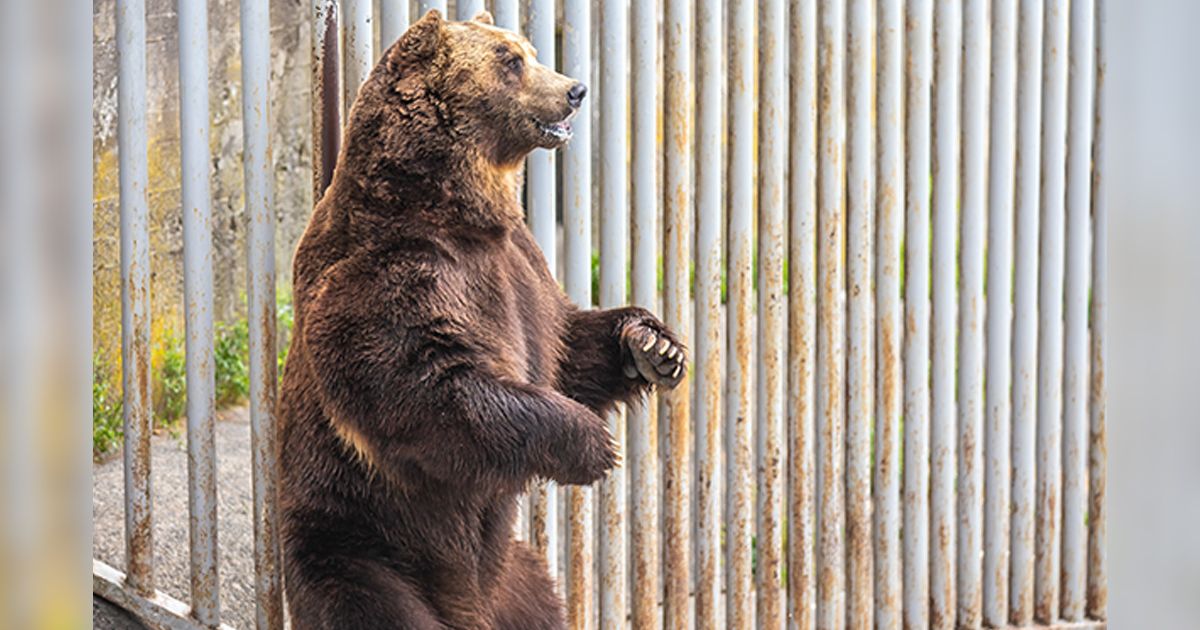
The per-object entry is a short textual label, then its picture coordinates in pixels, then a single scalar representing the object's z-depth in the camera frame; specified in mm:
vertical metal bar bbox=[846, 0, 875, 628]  8789
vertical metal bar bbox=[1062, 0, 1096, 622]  9719
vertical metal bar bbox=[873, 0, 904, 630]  8922
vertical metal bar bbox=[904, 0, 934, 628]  9047
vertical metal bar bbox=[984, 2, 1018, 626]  9422
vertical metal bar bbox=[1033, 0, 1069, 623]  9594
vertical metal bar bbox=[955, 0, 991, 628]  9359
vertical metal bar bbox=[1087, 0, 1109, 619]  9828
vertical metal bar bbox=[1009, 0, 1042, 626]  9508
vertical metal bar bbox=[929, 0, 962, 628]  9234
